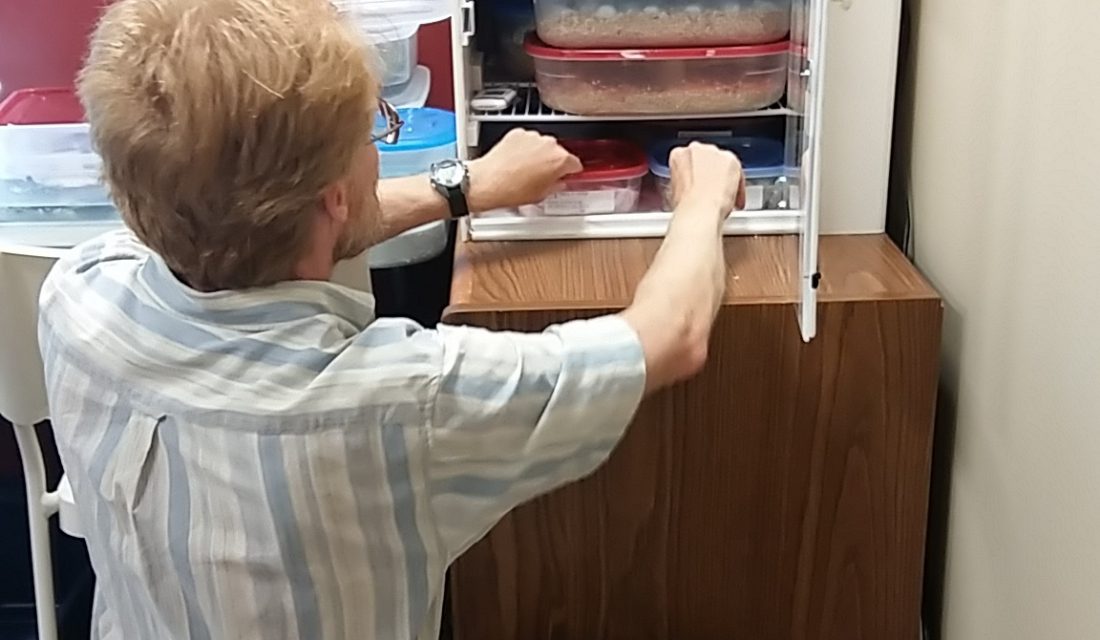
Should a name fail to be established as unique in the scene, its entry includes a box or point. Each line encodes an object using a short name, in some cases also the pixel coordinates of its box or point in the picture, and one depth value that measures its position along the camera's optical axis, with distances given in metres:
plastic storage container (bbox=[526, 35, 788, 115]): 1.45
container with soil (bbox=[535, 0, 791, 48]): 1.43
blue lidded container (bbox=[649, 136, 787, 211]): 1.49
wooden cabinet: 1.31
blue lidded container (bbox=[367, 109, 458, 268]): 1.53
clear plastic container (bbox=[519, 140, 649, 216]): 1.48
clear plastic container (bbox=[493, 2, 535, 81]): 1.60
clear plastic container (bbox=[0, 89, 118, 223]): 1.58
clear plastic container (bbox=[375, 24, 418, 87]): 1.68
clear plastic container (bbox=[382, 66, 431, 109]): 1.79
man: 0.85
